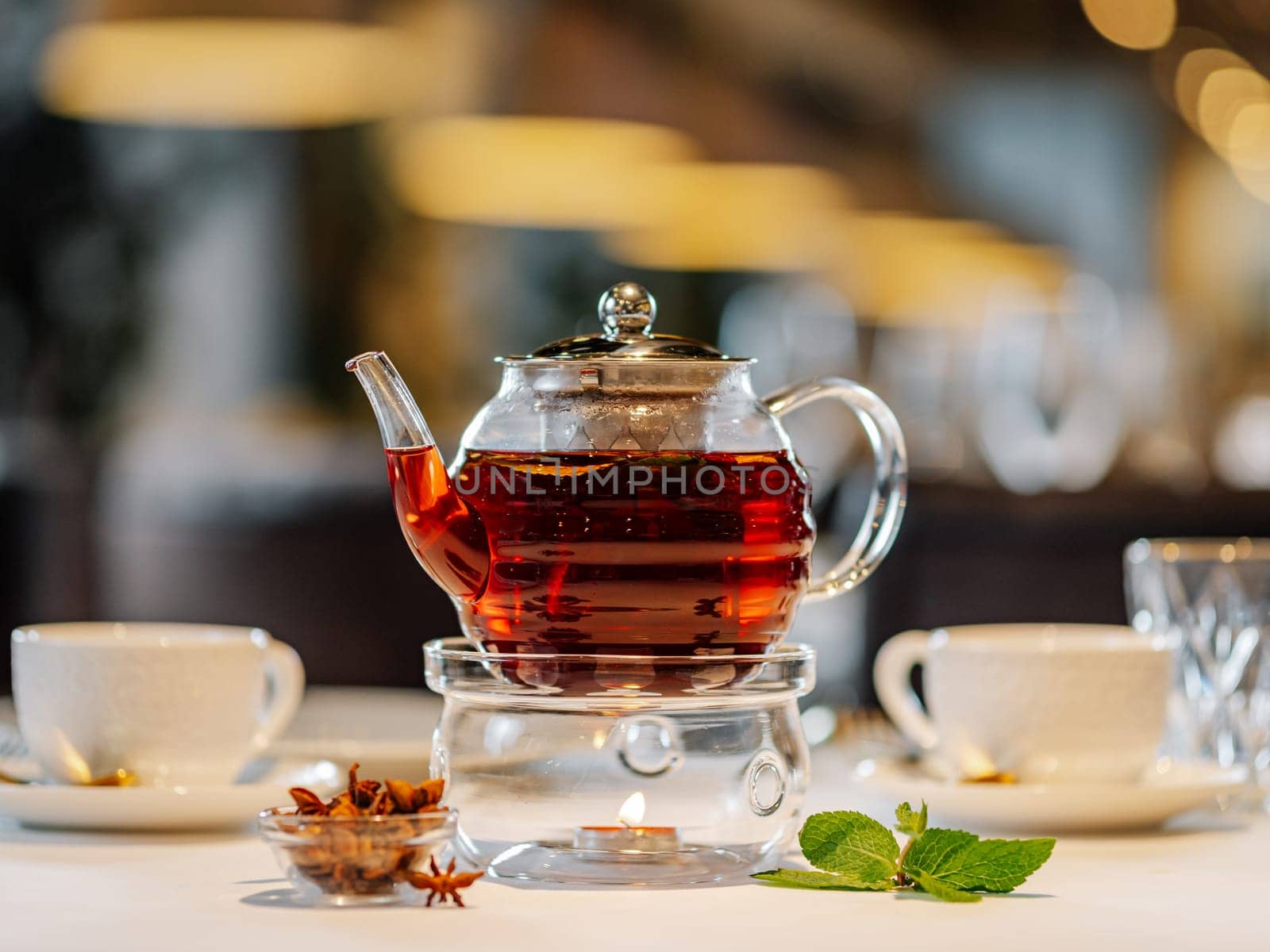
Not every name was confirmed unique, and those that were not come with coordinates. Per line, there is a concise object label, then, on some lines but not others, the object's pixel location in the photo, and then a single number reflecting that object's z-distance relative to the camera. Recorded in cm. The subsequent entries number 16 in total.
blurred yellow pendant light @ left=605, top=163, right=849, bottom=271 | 795
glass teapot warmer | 118
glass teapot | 120
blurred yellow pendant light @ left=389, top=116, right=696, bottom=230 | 722
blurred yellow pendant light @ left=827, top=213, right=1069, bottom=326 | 774
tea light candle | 119
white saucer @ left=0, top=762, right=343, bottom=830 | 127
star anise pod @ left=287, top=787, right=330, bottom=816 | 115
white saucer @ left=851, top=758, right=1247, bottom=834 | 130
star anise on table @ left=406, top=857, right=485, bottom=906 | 113
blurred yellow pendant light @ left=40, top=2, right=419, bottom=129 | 466
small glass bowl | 112
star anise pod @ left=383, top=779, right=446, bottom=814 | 115
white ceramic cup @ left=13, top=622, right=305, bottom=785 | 131
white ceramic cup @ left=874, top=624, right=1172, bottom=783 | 134
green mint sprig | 117
